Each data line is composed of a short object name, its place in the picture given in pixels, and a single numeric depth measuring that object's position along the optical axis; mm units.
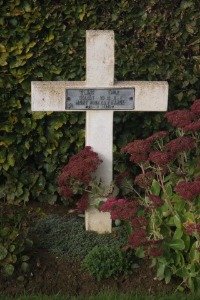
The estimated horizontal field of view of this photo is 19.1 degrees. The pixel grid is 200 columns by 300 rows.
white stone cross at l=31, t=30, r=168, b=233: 4477
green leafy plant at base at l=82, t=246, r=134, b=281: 4156
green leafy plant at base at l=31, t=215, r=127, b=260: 4496
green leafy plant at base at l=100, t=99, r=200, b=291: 3895
